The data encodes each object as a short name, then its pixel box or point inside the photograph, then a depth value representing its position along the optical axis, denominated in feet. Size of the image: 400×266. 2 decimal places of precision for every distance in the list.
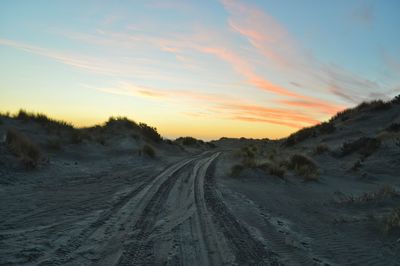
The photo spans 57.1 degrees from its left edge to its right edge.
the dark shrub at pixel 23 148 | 44.32
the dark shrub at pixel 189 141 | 175.34
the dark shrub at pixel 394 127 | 83.83
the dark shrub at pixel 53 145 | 62.13
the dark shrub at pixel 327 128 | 109.09
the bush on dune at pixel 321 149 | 84.17
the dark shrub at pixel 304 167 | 56.29
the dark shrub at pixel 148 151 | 81.13
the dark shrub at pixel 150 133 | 116.57
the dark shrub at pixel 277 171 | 57.06
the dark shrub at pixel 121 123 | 109.40
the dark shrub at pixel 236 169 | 58.13
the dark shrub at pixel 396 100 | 109.13
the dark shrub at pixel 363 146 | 70.95
